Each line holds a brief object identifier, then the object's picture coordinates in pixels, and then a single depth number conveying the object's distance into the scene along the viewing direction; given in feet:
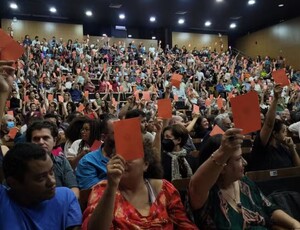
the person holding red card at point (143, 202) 5.36
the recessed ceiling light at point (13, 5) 51.02
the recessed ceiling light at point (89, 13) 56.34
